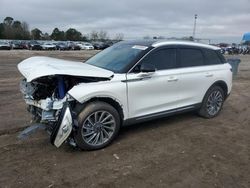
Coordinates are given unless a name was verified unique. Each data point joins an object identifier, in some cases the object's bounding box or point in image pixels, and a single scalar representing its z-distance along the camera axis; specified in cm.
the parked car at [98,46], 3891
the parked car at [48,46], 3394
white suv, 302
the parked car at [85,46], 3772
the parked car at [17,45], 3418
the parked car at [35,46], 3330
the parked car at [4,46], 3118
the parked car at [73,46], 3639
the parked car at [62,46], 3500
